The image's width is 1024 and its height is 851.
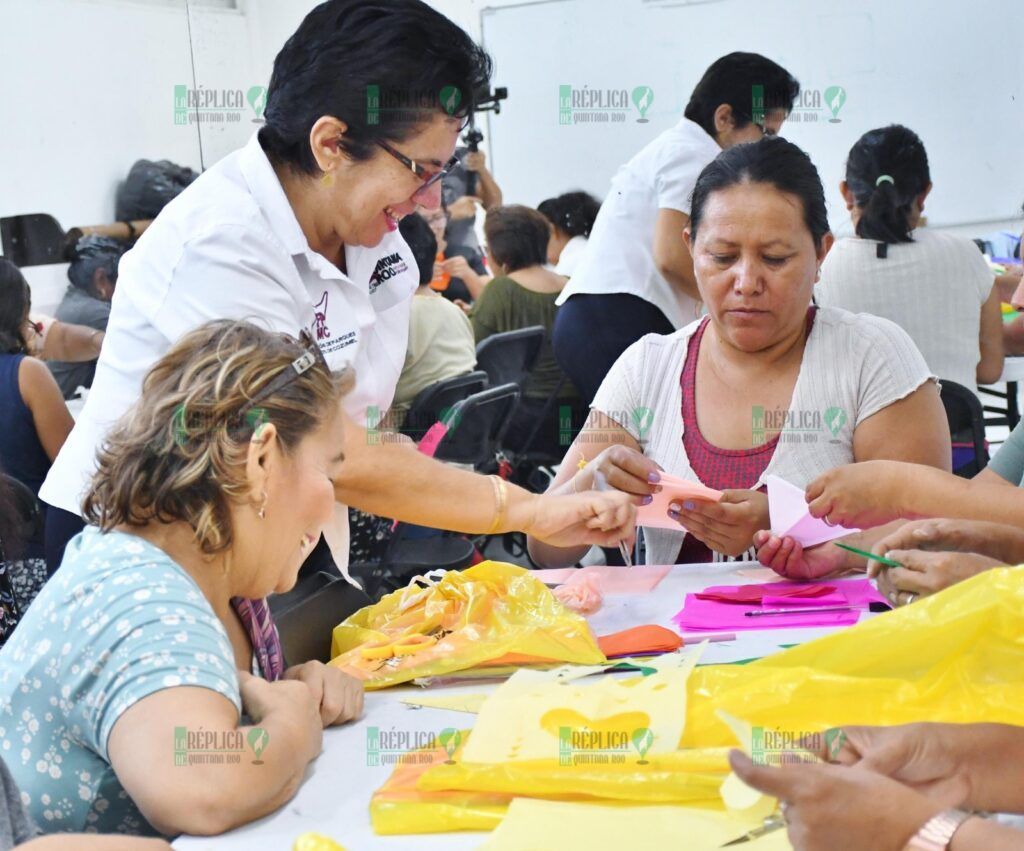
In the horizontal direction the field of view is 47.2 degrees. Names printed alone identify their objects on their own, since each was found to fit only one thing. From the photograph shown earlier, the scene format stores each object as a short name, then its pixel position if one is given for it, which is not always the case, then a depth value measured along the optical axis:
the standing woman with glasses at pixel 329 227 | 1.82
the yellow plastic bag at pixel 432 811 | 1.21
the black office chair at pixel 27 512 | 2.75
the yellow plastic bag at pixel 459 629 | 1.67
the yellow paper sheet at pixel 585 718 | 1.28
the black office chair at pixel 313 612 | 1.79
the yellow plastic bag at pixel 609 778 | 1.21
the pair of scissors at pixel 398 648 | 1.73
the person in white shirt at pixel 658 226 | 3.54
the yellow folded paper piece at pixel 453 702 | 1.53
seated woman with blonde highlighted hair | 1.21
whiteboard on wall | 6.50
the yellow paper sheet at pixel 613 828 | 1.12
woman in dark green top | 5.06
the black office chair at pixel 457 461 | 3.54
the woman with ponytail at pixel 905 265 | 3.68
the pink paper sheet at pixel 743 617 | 1.82
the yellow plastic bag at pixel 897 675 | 1.33
